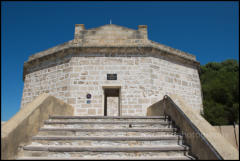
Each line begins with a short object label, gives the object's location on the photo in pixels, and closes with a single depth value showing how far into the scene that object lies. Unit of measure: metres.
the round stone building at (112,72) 6.87
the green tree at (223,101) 5.93
